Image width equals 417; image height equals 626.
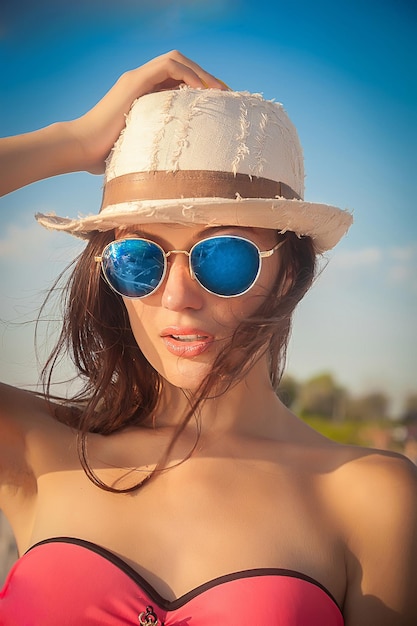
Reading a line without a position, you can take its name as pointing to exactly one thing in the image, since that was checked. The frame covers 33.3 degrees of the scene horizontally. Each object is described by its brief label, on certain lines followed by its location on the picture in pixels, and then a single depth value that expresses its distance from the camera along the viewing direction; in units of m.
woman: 1.63
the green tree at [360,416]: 38.59
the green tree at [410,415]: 38.09
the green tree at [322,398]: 40.34
